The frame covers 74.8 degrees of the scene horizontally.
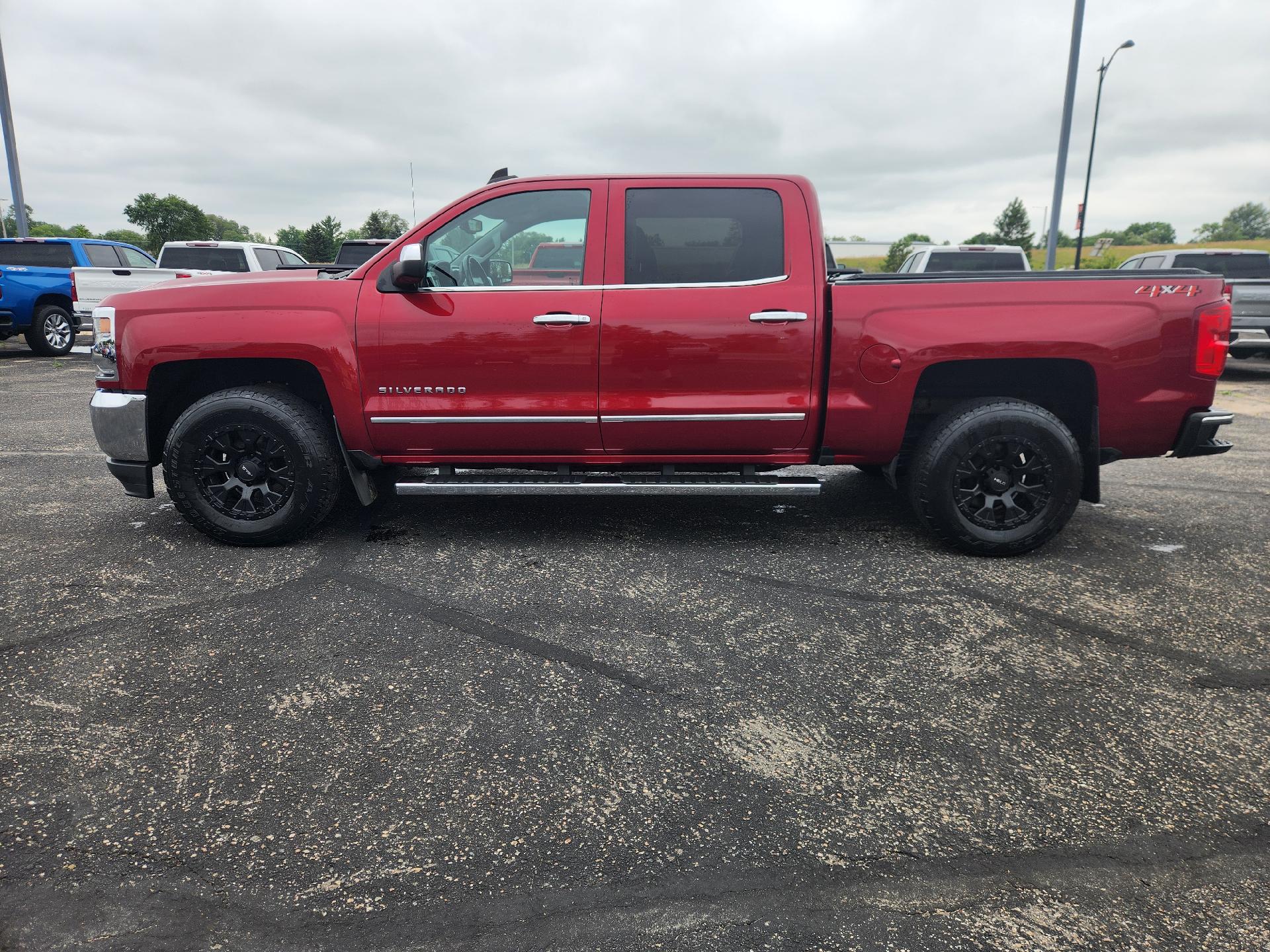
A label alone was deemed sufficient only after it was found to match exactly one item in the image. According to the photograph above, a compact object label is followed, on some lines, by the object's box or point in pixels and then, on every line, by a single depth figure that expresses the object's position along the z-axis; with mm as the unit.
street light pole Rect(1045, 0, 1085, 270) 16000
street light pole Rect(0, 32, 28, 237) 17406
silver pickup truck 11258
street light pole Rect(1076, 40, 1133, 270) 22891
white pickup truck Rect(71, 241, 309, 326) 12125
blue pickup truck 13164
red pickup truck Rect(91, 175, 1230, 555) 4160
